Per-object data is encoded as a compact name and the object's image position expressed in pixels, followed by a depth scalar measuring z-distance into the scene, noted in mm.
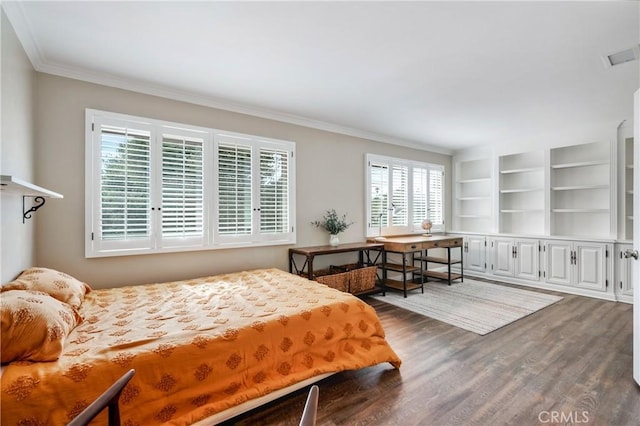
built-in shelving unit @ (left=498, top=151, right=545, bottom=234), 5227
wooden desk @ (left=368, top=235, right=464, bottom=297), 4348
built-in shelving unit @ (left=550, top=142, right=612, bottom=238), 4504
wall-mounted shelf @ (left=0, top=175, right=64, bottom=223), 1317
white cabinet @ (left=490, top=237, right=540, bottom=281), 4863
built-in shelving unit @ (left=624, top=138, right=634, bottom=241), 4172
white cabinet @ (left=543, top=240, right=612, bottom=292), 4188
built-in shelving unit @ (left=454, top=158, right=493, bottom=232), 5949
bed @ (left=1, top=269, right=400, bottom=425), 1341
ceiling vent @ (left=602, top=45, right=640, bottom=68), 2290
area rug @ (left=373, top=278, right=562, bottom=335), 3367
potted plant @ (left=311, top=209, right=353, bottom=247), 4199
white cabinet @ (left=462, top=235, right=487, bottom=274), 5531
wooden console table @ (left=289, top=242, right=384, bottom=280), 3604
